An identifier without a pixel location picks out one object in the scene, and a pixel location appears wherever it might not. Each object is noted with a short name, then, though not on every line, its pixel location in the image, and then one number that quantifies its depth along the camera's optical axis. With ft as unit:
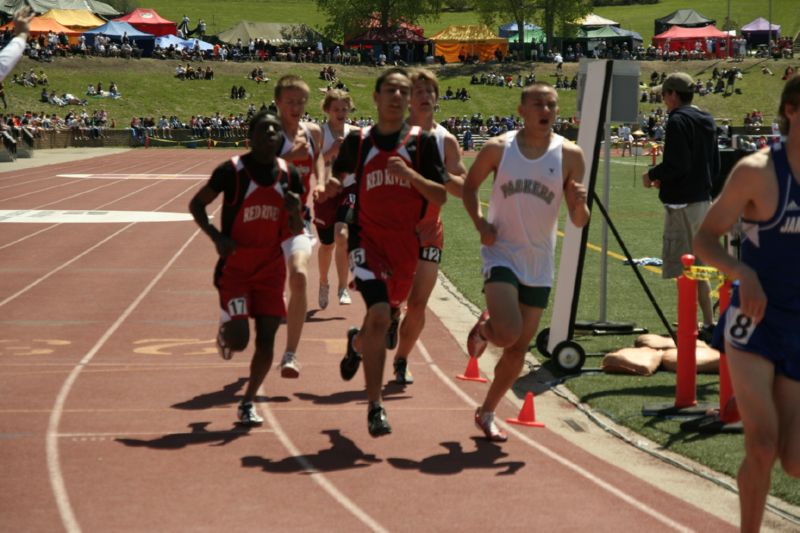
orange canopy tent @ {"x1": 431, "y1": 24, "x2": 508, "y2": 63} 517.13
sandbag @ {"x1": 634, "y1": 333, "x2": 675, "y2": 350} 56.25
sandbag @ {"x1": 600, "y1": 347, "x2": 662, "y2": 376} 53.26
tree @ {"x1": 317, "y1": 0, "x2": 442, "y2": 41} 562.48
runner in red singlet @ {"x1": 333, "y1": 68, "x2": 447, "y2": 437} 41.62
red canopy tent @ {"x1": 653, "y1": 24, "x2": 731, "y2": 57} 508.70
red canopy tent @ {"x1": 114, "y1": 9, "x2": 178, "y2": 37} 464.40
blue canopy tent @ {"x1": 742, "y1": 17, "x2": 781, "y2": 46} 543.50
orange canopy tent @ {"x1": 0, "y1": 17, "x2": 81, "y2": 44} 424.68
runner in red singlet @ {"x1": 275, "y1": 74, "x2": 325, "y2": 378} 46.01
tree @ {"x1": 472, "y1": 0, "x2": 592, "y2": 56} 546.66
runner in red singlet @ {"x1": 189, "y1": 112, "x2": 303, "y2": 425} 41.35
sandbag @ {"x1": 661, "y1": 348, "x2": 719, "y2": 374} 53.04
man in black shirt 56.20
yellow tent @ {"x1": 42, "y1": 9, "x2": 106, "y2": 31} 445.42
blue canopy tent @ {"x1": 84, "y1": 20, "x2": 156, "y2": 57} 435.22
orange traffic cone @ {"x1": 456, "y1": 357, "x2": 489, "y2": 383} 53.24
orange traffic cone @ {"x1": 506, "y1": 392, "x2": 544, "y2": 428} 44.84
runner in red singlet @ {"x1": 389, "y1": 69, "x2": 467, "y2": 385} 47.68
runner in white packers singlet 39.51
